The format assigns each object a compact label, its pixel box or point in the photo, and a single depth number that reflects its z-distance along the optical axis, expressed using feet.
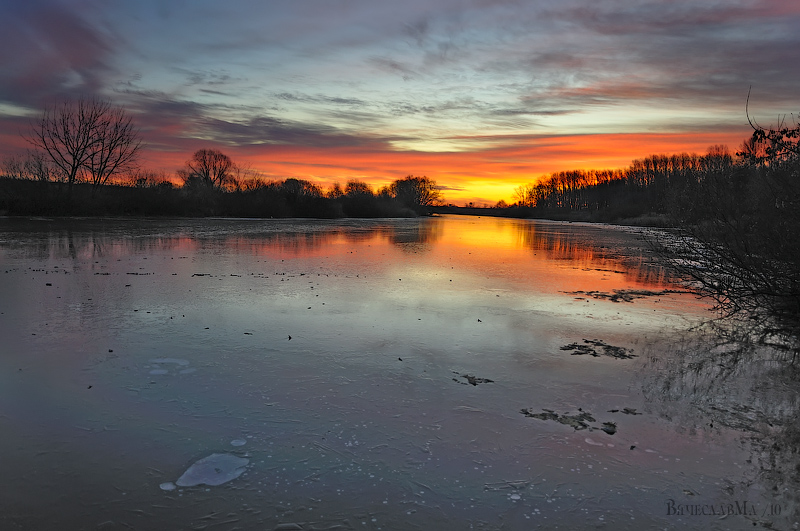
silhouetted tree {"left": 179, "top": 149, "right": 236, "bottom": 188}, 265.34
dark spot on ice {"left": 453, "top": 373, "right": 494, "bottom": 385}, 15.55
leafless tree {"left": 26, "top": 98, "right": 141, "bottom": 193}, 129.39
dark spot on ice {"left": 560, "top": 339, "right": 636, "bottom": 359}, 18.79
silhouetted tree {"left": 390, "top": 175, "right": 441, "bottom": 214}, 401.90
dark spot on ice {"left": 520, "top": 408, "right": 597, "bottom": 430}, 12.62
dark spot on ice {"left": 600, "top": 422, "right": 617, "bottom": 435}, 12.25
